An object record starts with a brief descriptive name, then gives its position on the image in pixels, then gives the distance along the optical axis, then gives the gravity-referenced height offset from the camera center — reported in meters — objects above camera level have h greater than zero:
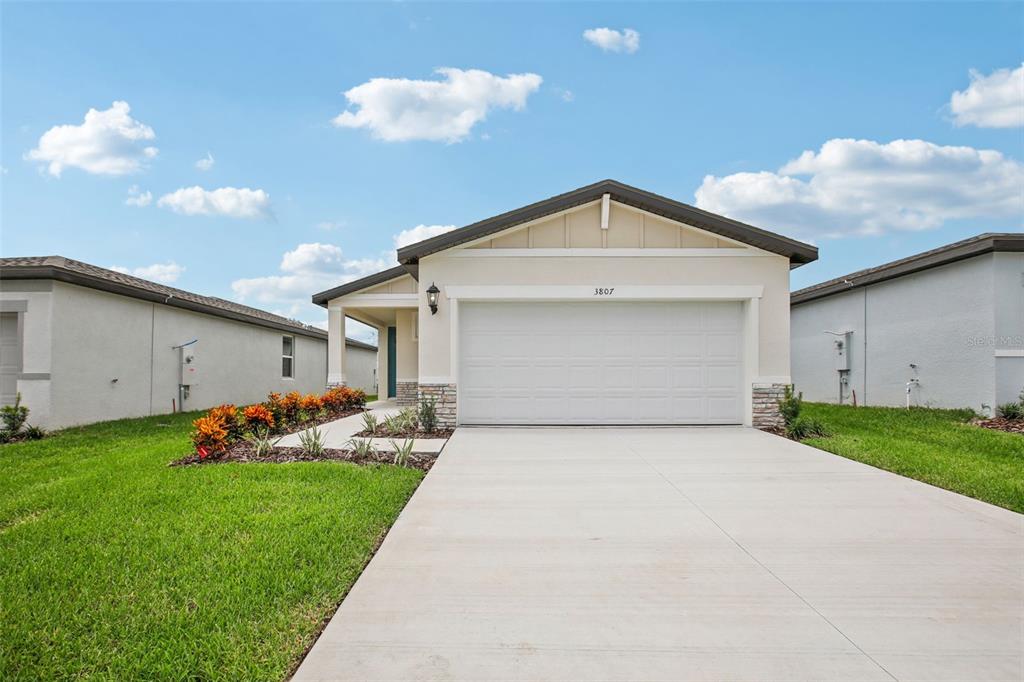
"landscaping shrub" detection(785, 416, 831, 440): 8.85 -1.03
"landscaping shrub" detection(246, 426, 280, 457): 7.22 -1.09
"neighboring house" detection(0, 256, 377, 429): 10.09 +0.38
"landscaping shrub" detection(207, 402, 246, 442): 7.50 -0.83
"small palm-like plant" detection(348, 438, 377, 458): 6.89 -1.09
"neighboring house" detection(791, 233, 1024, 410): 10.53 +0.88
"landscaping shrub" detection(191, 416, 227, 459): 6.98 -0.96
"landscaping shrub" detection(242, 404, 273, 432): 8.04 -0.82
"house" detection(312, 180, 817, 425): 9.66 +0.84
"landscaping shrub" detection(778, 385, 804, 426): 9.12 -0.71
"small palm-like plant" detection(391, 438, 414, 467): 6.73 -1.13
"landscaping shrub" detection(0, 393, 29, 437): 9.58 -0.99
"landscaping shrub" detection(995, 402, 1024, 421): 9.94 -0.79
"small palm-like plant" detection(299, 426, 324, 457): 7.12 -1.09
